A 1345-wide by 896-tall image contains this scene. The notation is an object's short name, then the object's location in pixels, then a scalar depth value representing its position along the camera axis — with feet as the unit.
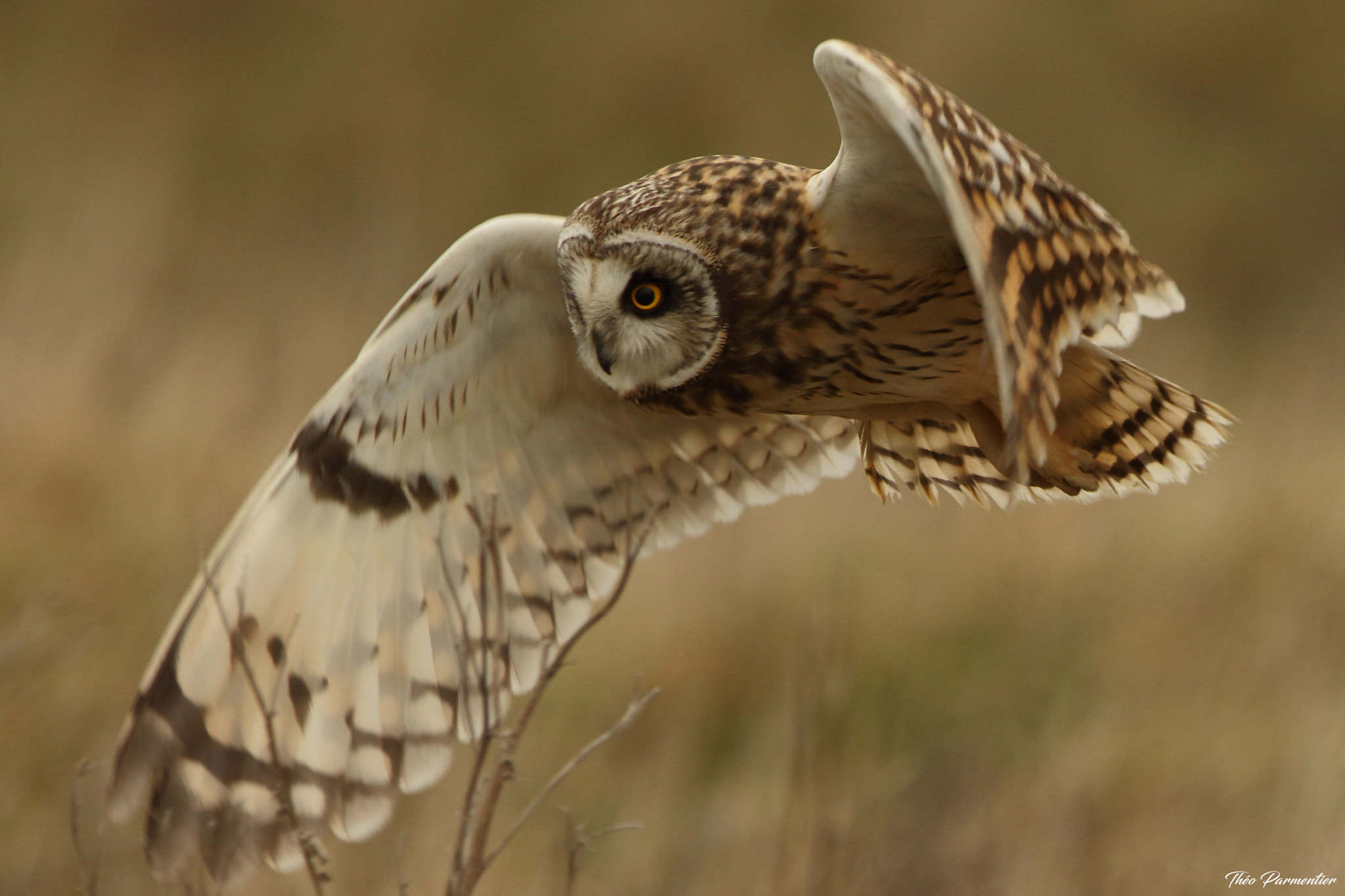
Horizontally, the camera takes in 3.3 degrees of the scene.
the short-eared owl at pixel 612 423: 27.19
